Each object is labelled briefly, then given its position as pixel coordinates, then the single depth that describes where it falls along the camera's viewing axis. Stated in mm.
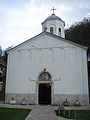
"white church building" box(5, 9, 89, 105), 12000
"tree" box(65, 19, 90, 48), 19310
